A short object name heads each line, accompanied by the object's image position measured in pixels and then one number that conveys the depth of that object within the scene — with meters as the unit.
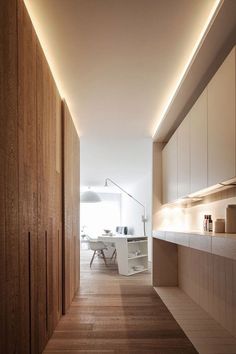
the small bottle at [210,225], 3.15
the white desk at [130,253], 6.16
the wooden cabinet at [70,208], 3.58
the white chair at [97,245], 7.18
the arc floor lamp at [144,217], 8.16
